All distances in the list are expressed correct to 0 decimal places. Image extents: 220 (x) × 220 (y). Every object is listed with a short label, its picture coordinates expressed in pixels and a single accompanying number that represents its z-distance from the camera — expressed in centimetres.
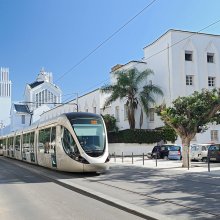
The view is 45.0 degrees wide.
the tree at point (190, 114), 1639
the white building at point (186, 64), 3070
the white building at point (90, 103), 3848
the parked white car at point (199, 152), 2143
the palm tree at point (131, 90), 3016
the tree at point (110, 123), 3509
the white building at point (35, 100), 6658
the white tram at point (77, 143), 1257
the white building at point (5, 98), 8163
